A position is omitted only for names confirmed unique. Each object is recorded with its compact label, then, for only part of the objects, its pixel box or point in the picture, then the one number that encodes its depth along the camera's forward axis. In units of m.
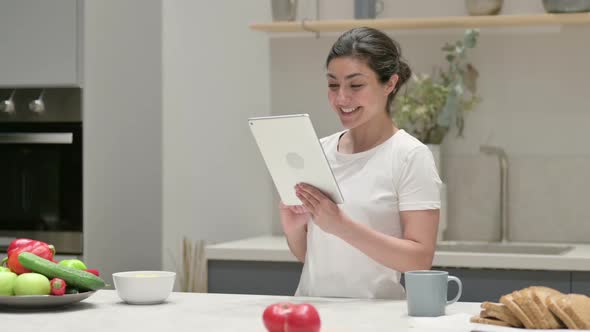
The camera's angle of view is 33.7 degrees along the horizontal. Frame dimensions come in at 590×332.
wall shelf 3.90
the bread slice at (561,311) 1.87
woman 2.47
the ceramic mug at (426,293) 2.11
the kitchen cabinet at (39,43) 3.84
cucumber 2.24
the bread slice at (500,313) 1.92
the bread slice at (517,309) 1.89
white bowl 2.31
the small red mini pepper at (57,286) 2.22
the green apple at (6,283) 2.23
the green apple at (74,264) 2.32
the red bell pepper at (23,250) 2.28
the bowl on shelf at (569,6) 3.87
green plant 4.07
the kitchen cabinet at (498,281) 3.45
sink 3.95
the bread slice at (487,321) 1.94
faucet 4.14
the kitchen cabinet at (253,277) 3.71
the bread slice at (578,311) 1.87
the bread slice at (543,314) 1.88
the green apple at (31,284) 2.21
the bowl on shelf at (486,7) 3.98
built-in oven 3.85
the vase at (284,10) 4.21
